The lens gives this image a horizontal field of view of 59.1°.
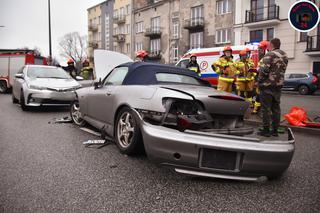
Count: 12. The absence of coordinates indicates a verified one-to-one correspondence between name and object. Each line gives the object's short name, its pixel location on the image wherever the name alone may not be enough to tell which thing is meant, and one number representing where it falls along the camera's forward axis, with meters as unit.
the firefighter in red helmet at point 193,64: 9.48
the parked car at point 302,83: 19.03
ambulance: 16.80
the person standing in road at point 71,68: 12.07
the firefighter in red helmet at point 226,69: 7.54
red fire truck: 16.02
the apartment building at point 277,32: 23.89
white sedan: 7.91
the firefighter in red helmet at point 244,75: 7.79
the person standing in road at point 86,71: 11.33
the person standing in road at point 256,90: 7.32
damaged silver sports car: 2.84
